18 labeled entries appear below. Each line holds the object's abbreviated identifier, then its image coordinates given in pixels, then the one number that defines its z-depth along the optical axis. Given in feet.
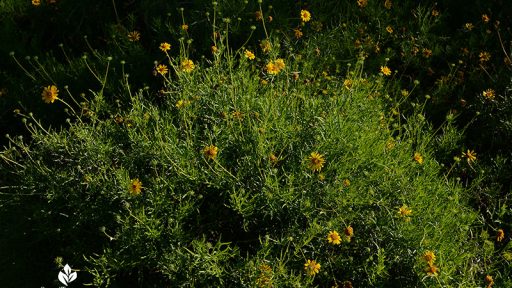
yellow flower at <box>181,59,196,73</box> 9.87
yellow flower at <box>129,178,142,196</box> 8.49
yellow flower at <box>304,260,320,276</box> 8.27
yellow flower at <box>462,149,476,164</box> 11.09
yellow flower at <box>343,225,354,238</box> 8.50
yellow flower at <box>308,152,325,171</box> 8.57
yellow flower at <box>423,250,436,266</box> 8.30
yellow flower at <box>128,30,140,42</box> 12.98
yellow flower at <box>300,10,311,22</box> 11.06
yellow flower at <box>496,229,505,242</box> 9.92
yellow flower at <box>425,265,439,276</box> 8.17
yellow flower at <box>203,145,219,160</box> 8.35
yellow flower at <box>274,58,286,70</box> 9.80
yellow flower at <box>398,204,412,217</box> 8.67
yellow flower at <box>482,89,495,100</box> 12.55
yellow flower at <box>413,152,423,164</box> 9.64
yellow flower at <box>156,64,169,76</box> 10.02
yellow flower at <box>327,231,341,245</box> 8.38
